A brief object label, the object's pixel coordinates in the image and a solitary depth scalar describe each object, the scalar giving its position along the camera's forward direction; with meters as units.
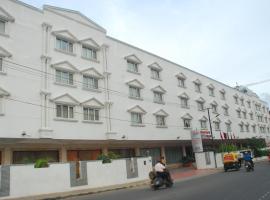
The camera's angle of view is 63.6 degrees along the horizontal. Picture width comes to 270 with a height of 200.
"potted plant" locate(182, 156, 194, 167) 29.03
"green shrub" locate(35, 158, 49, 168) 12.59
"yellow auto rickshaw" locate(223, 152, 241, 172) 19.97
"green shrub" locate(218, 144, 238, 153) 29.29
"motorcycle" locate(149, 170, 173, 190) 12.27
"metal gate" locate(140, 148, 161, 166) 25.41
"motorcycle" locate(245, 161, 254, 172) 17.78
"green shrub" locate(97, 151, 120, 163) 15.81
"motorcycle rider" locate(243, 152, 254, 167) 17.74
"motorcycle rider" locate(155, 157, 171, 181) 12.40
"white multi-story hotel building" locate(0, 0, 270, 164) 16.06
